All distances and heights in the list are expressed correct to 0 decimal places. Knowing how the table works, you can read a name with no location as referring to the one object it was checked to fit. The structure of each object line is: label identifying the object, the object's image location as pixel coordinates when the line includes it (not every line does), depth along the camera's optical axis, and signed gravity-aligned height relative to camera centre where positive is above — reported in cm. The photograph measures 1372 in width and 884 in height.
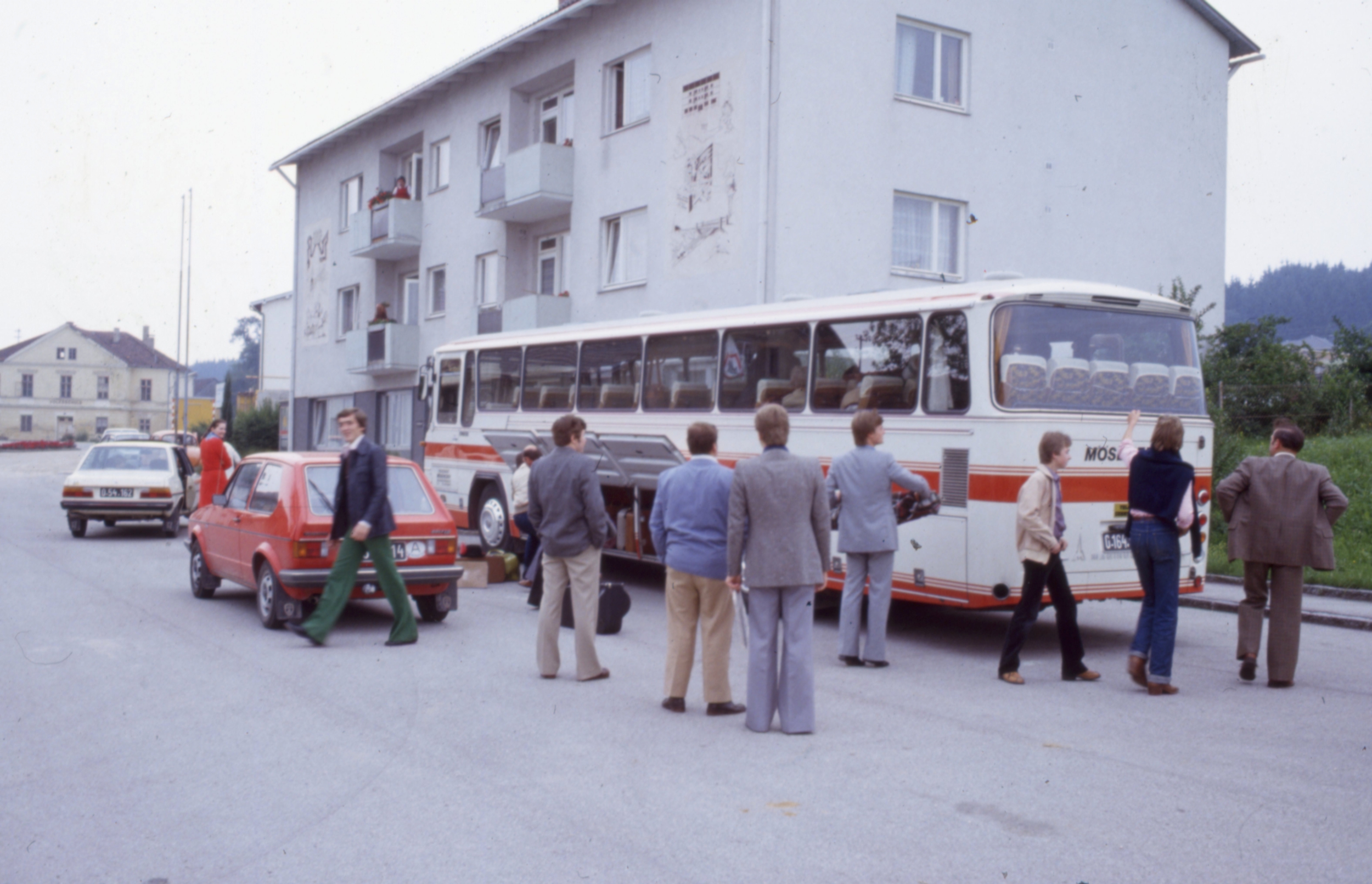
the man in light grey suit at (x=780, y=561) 707 -79
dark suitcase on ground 1027 -161
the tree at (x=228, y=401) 6219 +31
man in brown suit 836 -65
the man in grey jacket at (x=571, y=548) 850 -90
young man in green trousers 959 -84
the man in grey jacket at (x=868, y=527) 921 -76
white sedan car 1989 -133
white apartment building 2062 +508
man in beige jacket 853 -88
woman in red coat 1733 -81
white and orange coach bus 988 +31
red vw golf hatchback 1020 -108
